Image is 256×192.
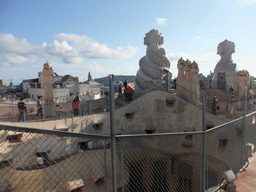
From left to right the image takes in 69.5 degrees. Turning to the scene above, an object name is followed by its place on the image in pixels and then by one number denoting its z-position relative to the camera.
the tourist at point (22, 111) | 8.25
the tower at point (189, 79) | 11.57
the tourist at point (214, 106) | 10.41
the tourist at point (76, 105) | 9.48
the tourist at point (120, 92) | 14.29
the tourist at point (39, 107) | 8.92
